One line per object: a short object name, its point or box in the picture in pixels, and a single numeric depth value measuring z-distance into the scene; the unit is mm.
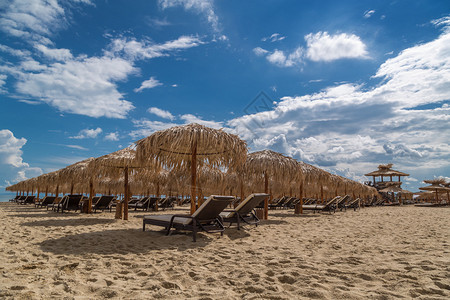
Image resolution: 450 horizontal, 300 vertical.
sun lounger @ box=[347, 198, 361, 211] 13786
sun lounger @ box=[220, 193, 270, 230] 5410
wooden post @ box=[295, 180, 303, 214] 10414
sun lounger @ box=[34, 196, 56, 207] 11650
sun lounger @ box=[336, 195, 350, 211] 11643
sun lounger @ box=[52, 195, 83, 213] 9306
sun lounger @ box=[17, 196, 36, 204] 18016
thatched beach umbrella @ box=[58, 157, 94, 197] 10188
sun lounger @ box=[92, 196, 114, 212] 9610
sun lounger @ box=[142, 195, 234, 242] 4215
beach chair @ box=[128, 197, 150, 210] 11959
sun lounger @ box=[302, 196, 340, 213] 10203
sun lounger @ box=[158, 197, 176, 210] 13125
